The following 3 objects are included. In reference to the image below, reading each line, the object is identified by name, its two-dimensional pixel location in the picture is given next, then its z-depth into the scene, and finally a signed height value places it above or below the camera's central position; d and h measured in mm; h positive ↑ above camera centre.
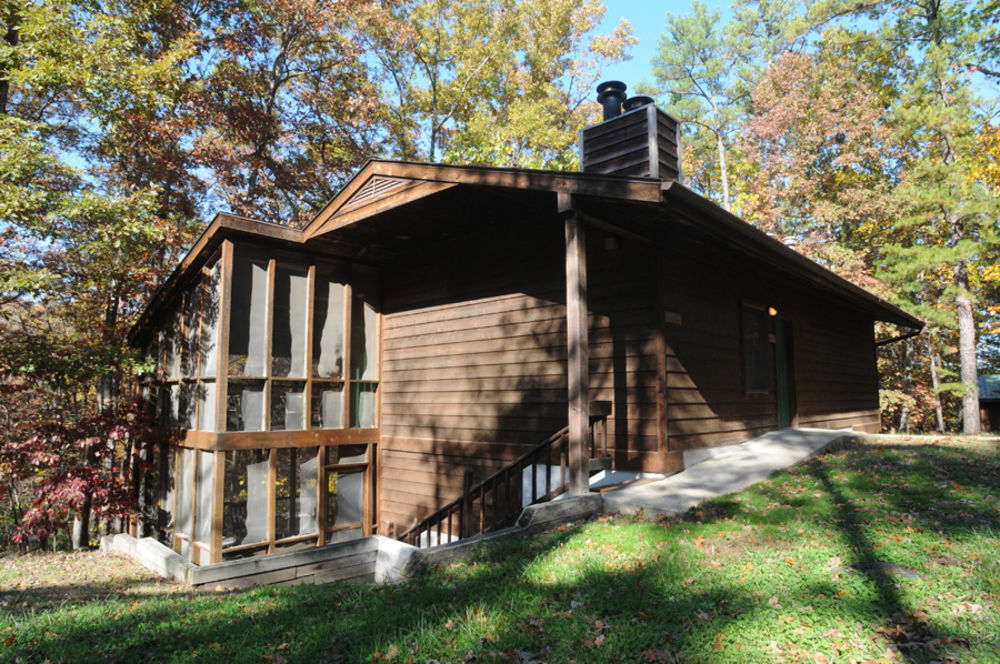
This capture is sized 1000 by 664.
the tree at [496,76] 20609 +10984
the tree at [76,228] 8164 +2339
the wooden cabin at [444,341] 7027 +479
